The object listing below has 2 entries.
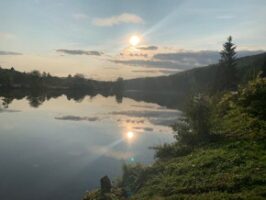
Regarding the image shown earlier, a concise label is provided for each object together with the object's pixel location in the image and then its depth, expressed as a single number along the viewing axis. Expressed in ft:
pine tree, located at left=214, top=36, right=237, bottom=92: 150.72
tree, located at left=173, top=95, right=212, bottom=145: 52.19
